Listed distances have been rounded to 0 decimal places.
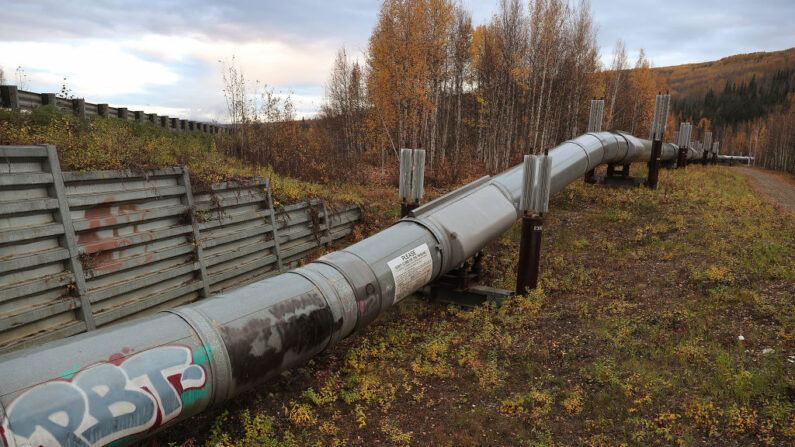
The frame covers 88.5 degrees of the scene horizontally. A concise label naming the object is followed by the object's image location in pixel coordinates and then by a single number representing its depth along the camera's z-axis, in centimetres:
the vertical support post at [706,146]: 3459
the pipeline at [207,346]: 330
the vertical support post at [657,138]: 1554
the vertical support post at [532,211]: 829
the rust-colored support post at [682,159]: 2311
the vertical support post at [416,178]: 934
